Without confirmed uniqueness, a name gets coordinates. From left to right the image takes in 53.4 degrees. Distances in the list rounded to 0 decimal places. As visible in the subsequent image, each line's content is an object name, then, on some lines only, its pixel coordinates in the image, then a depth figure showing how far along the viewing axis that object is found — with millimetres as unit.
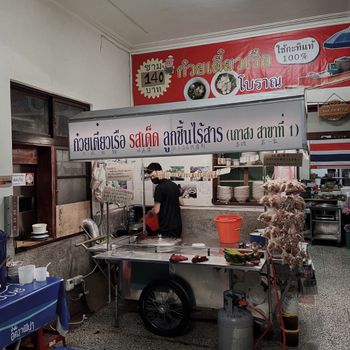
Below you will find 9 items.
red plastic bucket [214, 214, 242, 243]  4336
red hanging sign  5223
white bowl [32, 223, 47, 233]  4090
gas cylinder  3287
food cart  2982
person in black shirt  4945
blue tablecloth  2480
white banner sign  2934
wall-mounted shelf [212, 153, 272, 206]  5719
